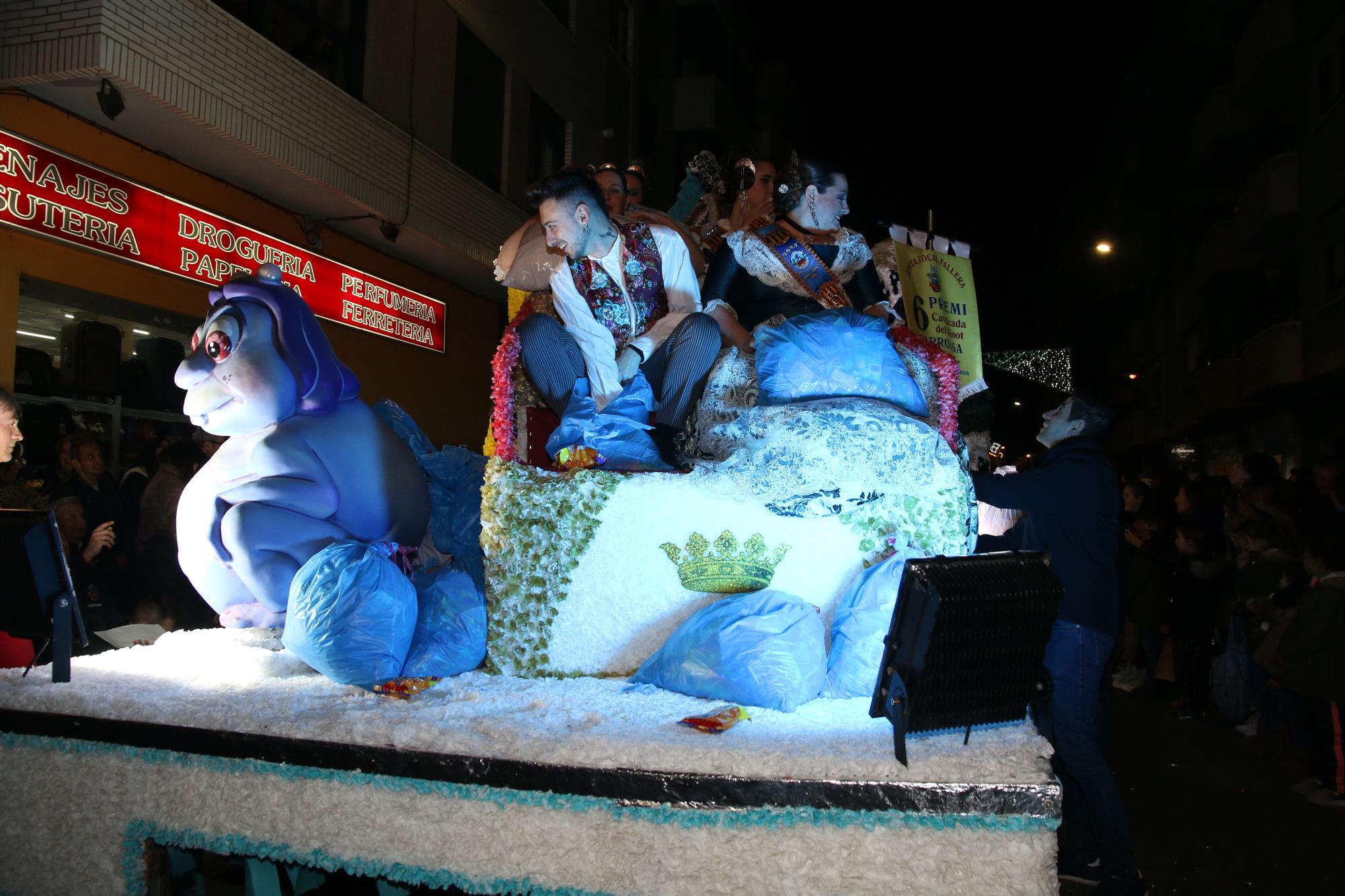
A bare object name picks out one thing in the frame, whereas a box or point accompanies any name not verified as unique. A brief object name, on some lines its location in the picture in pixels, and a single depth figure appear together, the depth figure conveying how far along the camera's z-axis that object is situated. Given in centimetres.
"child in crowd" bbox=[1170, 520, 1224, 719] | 653
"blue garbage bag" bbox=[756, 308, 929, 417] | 256
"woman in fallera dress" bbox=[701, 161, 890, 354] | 323
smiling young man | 310
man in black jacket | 314
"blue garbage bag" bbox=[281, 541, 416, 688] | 254
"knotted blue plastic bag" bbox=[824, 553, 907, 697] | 236
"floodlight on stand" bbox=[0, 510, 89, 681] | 262
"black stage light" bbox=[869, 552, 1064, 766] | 182
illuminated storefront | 611
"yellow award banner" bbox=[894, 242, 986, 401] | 368
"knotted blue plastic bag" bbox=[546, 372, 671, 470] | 297
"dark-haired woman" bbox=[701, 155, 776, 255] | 428
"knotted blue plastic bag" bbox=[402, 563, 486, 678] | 269
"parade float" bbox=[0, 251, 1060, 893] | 184
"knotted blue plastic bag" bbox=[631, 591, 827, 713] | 225
